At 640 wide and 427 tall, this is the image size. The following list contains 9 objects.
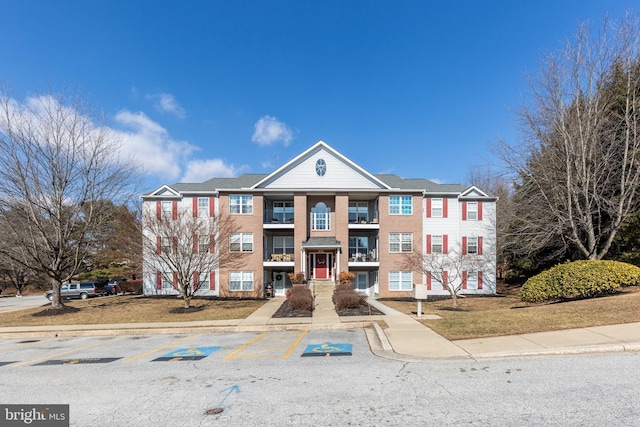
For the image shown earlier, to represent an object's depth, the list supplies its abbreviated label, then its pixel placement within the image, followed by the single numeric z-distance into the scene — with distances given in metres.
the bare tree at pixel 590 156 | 18.98
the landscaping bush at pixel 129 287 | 35.78
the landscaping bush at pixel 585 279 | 13.12
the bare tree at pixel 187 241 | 19.86
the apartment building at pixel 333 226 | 26.25
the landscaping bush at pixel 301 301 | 16.50
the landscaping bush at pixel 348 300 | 16.53
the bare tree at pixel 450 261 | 24.42
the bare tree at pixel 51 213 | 17.98
